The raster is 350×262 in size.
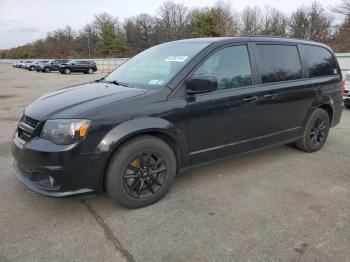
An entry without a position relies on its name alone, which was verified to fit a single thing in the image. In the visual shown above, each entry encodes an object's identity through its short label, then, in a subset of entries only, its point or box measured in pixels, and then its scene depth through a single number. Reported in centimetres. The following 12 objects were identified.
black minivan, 313
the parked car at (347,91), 958
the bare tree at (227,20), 6150
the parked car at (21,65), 4975
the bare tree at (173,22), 7181
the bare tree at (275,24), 6268
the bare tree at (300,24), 6050
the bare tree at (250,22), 6779
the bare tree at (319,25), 5753
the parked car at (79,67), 3478
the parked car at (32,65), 4347
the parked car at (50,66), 3949
